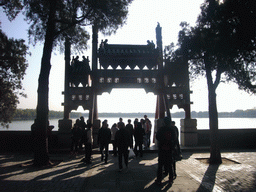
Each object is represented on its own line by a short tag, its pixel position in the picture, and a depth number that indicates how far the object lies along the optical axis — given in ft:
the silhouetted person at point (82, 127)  28.89
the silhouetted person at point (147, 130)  37.50
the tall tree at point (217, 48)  23.18
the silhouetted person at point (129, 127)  32.99
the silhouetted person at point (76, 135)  31.81
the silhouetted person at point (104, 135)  27.54
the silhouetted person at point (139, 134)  32.04
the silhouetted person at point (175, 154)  19.65
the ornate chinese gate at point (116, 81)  41.45
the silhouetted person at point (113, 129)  36.76
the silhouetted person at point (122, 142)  22.62
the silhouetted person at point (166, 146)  18.17
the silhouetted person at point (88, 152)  27.07
